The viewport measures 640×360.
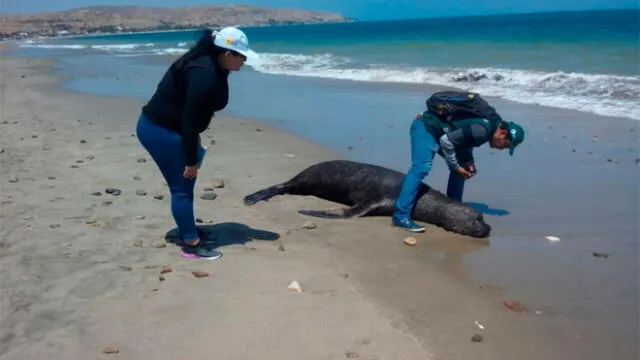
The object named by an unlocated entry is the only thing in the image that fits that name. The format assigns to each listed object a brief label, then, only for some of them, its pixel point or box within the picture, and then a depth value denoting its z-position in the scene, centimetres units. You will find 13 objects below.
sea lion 623
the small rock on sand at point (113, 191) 696
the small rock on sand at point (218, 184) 752
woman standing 460
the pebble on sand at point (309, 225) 623
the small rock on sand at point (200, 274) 479
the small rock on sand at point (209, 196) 699
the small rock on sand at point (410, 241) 582
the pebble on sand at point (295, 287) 456
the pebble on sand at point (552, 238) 564
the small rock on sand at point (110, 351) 366
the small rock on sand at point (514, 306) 434
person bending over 599
